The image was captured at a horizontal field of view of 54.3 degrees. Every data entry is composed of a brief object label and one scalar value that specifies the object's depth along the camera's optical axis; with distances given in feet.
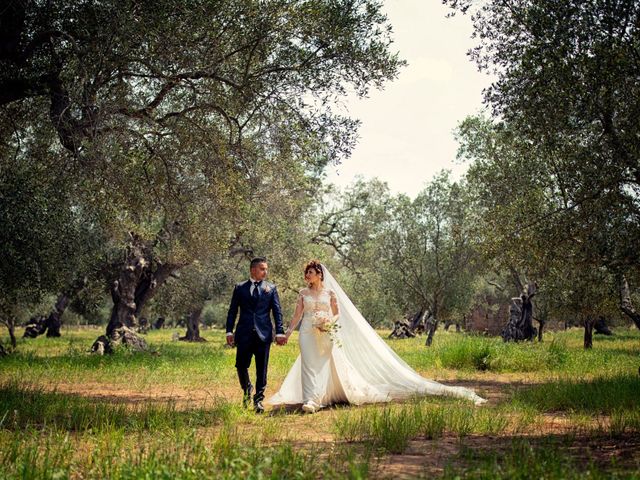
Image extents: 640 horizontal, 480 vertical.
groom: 36.45
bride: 39.40
